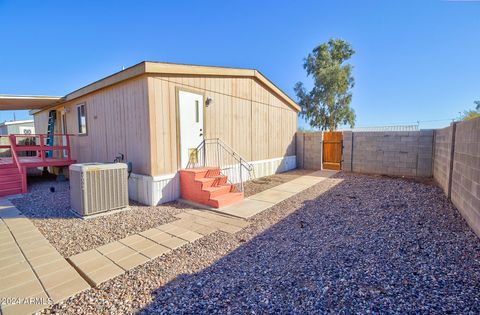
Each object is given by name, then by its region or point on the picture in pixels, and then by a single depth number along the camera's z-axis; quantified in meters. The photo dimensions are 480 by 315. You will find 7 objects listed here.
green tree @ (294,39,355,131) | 16.60
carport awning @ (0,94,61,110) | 7.47
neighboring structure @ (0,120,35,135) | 16.47
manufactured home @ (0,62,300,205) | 4.93
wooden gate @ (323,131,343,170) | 9.84
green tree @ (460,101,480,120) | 10.17
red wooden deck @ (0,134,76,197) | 5.88
